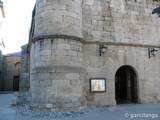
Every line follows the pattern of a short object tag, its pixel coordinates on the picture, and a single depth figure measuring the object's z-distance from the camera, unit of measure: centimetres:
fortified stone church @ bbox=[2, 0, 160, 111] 595
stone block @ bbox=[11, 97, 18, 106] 758
